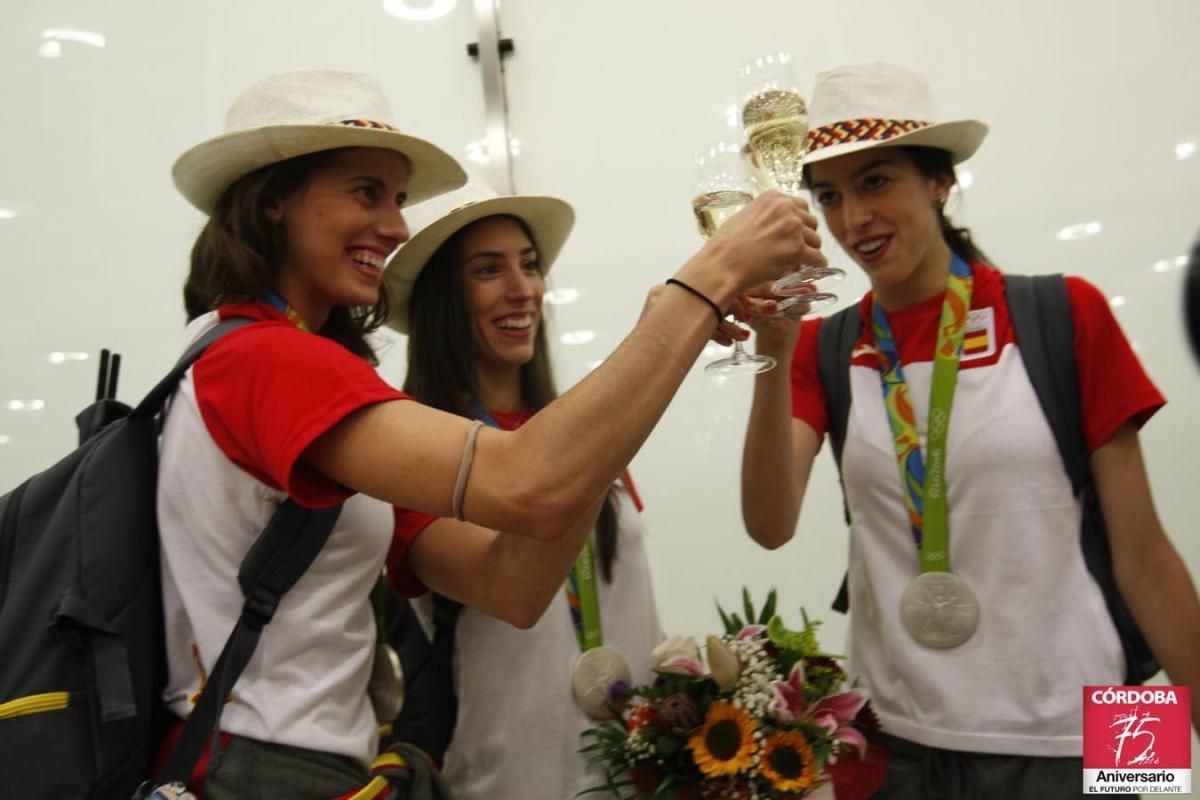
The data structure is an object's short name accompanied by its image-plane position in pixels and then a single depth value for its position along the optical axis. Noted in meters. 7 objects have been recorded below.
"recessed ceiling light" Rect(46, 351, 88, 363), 3.20
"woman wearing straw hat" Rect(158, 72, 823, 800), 1.18
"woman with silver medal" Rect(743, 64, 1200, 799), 1.66
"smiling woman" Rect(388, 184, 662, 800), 1.74
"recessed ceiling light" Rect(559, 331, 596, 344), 3.04
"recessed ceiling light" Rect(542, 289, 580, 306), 3.05
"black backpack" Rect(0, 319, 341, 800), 1.20
